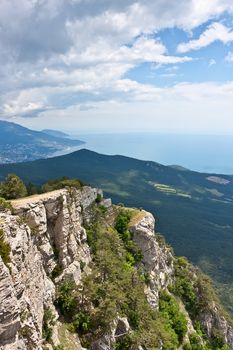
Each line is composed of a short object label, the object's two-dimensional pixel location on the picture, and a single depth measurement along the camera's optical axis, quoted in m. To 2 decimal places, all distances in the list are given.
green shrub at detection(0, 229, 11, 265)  21.36
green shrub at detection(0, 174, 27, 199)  43.53
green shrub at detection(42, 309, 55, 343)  26.39
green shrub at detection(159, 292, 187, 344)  46.18
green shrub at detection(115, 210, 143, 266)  48.79
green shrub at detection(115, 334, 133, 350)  32.53
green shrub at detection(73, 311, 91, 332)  30.72
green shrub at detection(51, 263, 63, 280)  32.75
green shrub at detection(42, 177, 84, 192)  46.53
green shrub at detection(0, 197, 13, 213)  29.81
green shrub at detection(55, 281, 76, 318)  31.28
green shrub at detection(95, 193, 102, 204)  52.48
